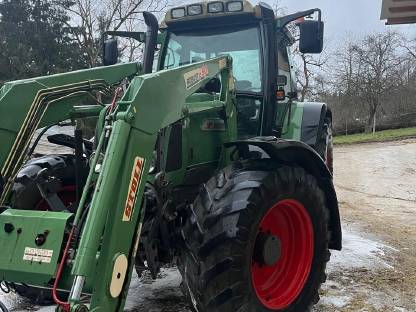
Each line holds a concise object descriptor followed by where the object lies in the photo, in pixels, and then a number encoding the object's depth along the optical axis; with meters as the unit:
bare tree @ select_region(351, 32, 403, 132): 37.53
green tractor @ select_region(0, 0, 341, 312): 2.75
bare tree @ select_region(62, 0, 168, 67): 29.16
